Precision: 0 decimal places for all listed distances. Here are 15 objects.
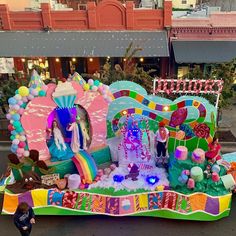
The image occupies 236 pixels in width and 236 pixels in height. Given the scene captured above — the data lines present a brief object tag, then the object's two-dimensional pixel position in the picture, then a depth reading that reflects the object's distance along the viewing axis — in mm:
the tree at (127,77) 11906
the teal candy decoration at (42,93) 7731
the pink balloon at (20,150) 7727
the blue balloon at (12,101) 7516
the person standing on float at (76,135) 8195
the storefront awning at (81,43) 16312
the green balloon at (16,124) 7688
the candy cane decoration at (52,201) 7215
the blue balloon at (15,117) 7639
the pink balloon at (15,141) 7717
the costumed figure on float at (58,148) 8109
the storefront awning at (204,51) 15930
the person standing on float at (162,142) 8031
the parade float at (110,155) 7180
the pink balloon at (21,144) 7762
